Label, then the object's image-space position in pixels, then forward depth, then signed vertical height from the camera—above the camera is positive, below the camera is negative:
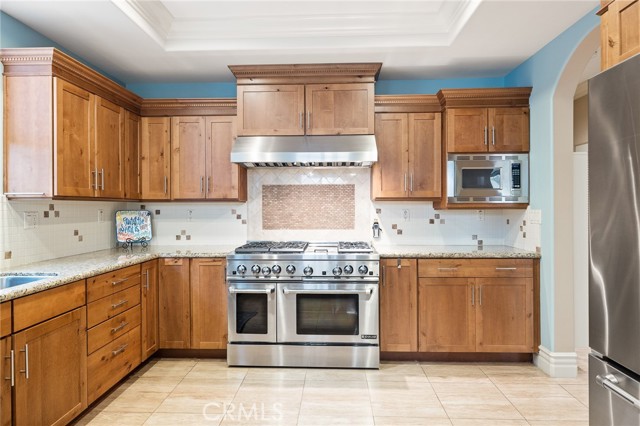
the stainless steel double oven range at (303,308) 3.34 -0.79
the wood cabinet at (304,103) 3.66 +1.00
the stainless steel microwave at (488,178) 3.60 +0.31
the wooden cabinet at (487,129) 3.62 +0.74
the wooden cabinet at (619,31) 1.50 +0.70
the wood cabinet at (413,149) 3.77 +0.59
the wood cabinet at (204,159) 3.83 +0.52
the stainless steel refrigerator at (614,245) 1.39 -0.12
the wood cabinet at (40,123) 2.63 +0.61
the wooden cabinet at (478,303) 3.40 -0.77
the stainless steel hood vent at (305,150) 3.49 +0.56
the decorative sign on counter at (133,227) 3.89 -0.12
